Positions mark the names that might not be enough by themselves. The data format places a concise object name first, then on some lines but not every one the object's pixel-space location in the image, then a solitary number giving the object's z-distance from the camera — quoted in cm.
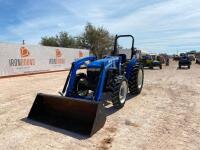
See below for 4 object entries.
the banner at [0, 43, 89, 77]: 1128
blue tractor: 329
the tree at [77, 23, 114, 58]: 3102
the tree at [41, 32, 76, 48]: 3190
